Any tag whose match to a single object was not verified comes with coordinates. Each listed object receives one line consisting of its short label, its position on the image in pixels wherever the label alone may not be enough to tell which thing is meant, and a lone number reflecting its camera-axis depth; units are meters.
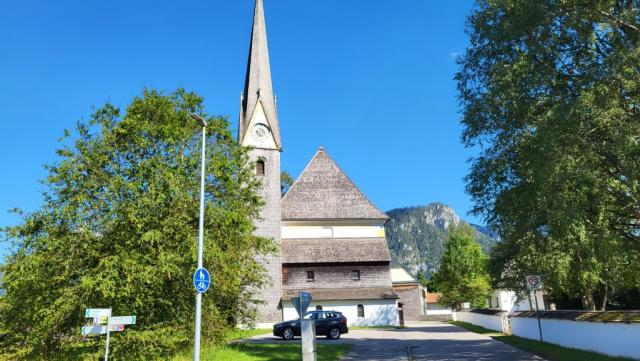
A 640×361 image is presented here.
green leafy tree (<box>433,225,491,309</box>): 55.36
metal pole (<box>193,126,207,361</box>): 13.23
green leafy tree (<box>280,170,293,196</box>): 62.12
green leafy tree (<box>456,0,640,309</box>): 14.34
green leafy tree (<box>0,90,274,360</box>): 15.62
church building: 41.41
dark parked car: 27.77
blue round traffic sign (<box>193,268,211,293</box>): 13.50
